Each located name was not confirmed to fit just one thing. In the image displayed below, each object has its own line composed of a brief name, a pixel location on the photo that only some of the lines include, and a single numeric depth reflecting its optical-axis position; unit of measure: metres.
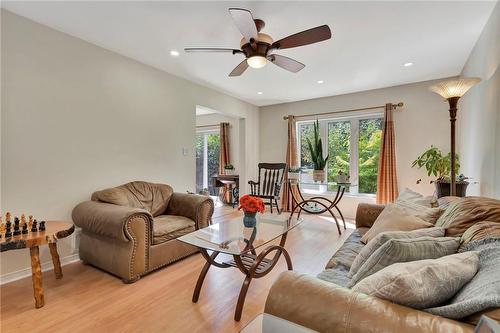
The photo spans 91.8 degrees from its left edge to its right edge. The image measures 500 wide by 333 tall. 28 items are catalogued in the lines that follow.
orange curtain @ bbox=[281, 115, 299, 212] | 5.23
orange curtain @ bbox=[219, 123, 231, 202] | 6.29
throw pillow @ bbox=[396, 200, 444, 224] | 1.75
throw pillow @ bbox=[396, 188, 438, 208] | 2.14
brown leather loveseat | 2.20
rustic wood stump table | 1.77
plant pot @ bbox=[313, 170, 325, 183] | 4.07
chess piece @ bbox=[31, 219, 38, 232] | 2.00
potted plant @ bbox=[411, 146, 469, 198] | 2.54
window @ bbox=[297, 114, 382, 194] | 4.52
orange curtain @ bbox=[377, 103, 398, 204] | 4.10
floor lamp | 2.26
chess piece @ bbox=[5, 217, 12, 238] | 1.84
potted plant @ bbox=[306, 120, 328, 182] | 4.08
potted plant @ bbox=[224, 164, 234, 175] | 6.07
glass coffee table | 1.78
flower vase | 2.25
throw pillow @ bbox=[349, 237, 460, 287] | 1.06
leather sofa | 0.70
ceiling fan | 1.79
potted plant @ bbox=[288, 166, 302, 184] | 4.45
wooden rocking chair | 5.02
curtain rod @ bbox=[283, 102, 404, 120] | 4.10
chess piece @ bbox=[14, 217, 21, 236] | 1.89
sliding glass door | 6.84
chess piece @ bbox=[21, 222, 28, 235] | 1.93
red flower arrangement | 2.19
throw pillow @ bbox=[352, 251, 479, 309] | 0.81
